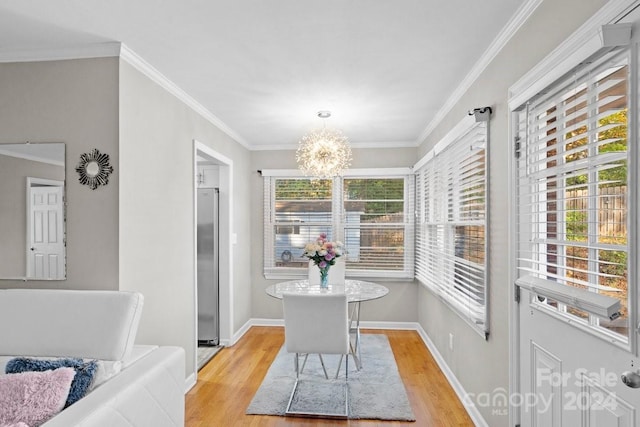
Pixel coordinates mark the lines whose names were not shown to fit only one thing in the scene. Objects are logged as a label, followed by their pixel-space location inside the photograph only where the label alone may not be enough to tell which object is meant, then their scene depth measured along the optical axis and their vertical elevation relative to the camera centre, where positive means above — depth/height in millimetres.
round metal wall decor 2426 +316
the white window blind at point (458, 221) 2676 -17
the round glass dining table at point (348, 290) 3408 -667
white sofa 1972 -626
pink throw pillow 1522 -712
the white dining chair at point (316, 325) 2807 -774
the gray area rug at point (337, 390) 2902 -1417
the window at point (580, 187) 1301 +124
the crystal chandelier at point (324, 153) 3758 +646
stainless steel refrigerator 4434 -576
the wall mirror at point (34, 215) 2457 +31
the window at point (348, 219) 5180 +4
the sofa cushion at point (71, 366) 1706 -682
